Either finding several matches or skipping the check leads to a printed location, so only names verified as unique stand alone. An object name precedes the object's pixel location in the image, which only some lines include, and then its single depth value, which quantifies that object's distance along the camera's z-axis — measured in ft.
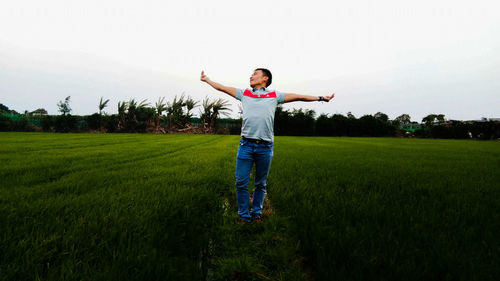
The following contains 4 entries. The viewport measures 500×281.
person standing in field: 7.55
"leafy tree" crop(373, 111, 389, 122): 216.08
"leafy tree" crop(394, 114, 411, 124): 222.69
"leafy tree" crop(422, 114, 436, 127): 168.72
